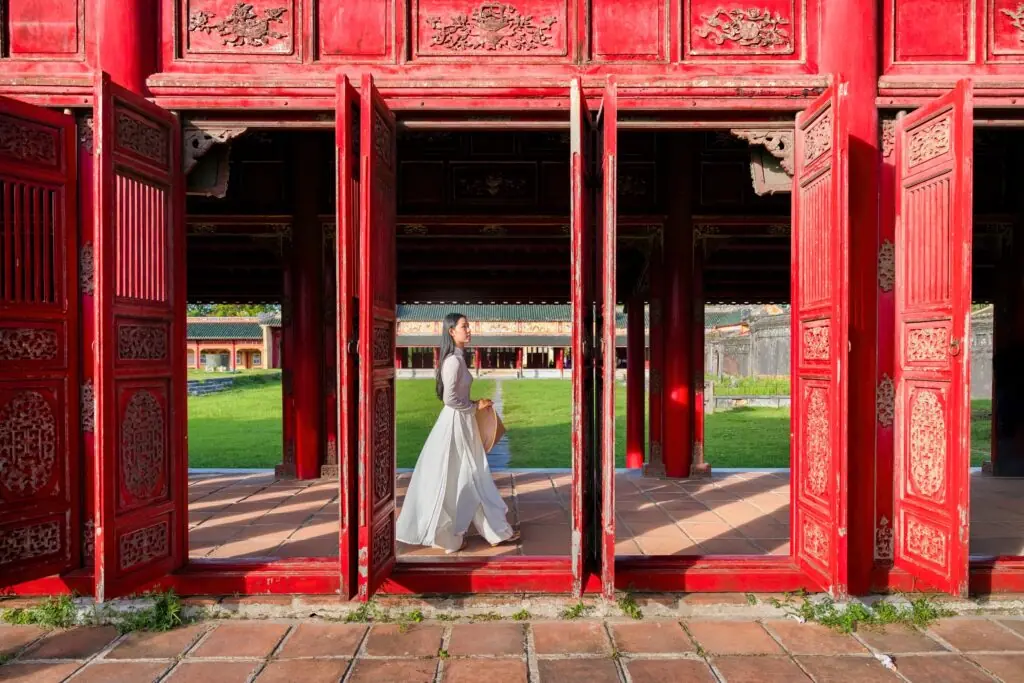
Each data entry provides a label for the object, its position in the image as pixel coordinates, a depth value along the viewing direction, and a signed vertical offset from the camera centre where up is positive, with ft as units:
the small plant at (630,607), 11.07 -5.07
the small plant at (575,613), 11.07 -5.13
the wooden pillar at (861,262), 11.44 +1.30
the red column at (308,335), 21.26 -0.05
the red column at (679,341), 21.08 -0.33
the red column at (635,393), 24.80 -2.52
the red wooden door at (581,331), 10.27 +0.02
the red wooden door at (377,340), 10.30 -0.11
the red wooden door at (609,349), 10.21 -0.29
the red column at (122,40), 11.46 +5.59
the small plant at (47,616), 10.80 -5.02
